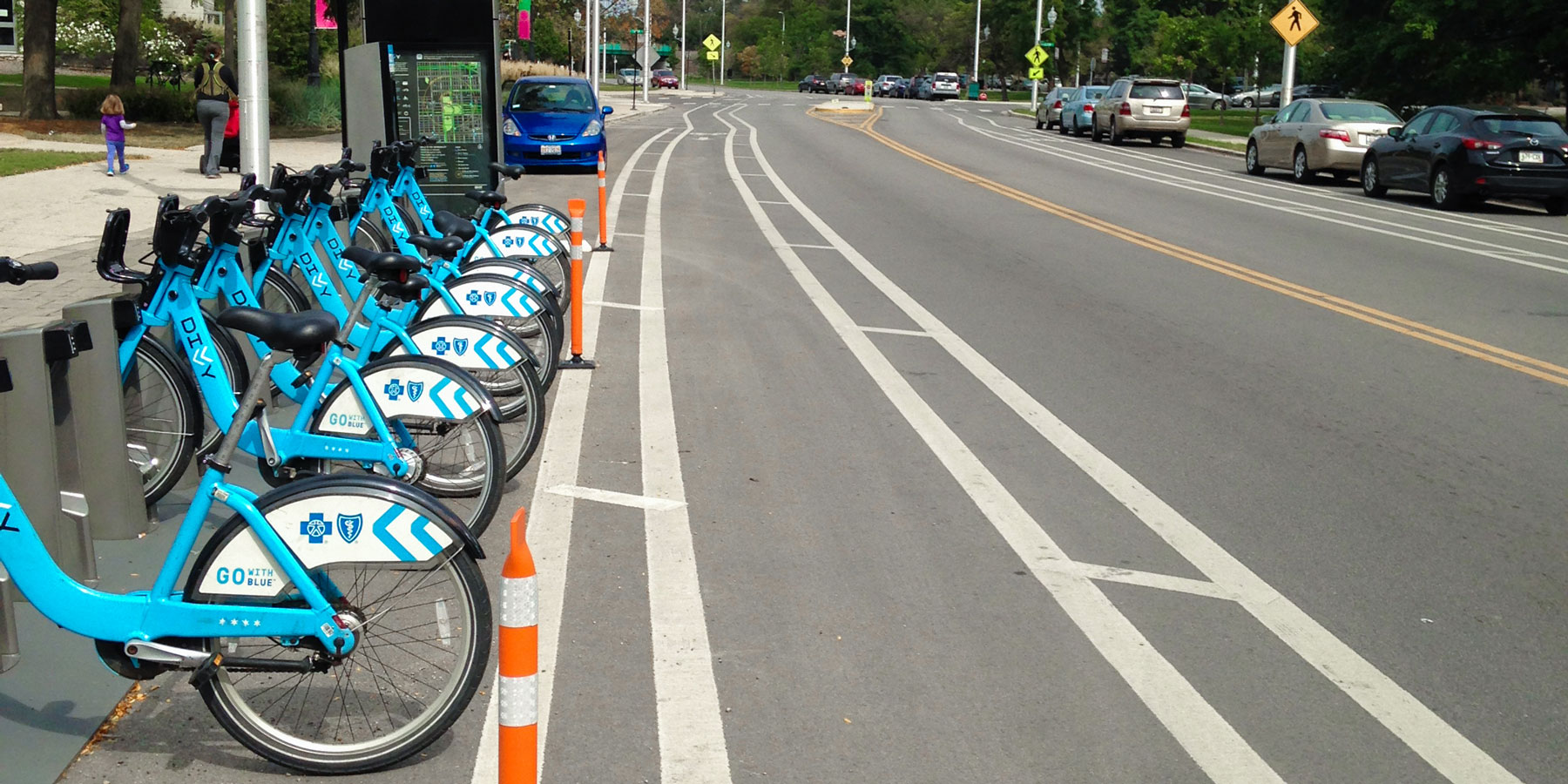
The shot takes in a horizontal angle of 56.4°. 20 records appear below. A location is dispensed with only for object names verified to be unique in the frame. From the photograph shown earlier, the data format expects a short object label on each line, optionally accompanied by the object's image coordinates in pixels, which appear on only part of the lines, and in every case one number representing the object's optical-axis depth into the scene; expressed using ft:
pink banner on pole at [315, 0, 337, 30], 99.14
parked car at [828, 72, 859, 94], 312.29
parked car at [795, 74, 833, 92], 345.31
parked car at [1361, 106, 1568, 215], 71.92
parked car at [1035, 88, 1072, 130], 157.07
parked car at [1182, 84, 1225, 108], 239.30
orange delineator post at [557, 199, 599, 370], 30.45
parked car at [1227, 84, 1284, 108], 230.48
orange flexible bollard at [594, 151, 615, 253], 50.60
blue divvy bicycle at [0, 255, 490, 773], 13.10
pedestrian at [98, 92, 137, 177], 65.36
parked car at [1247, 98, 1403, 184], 87.71
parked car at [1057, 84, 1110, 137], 142.10
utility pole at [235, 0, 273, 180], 40.16
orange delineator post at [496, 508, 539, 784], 9.65
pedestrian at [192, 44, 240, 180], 67.77
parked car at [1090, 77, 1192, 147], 124.06
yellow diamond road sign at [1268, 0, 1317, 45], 112.68
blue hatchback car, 83.10
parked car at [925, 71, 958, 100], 278.87
